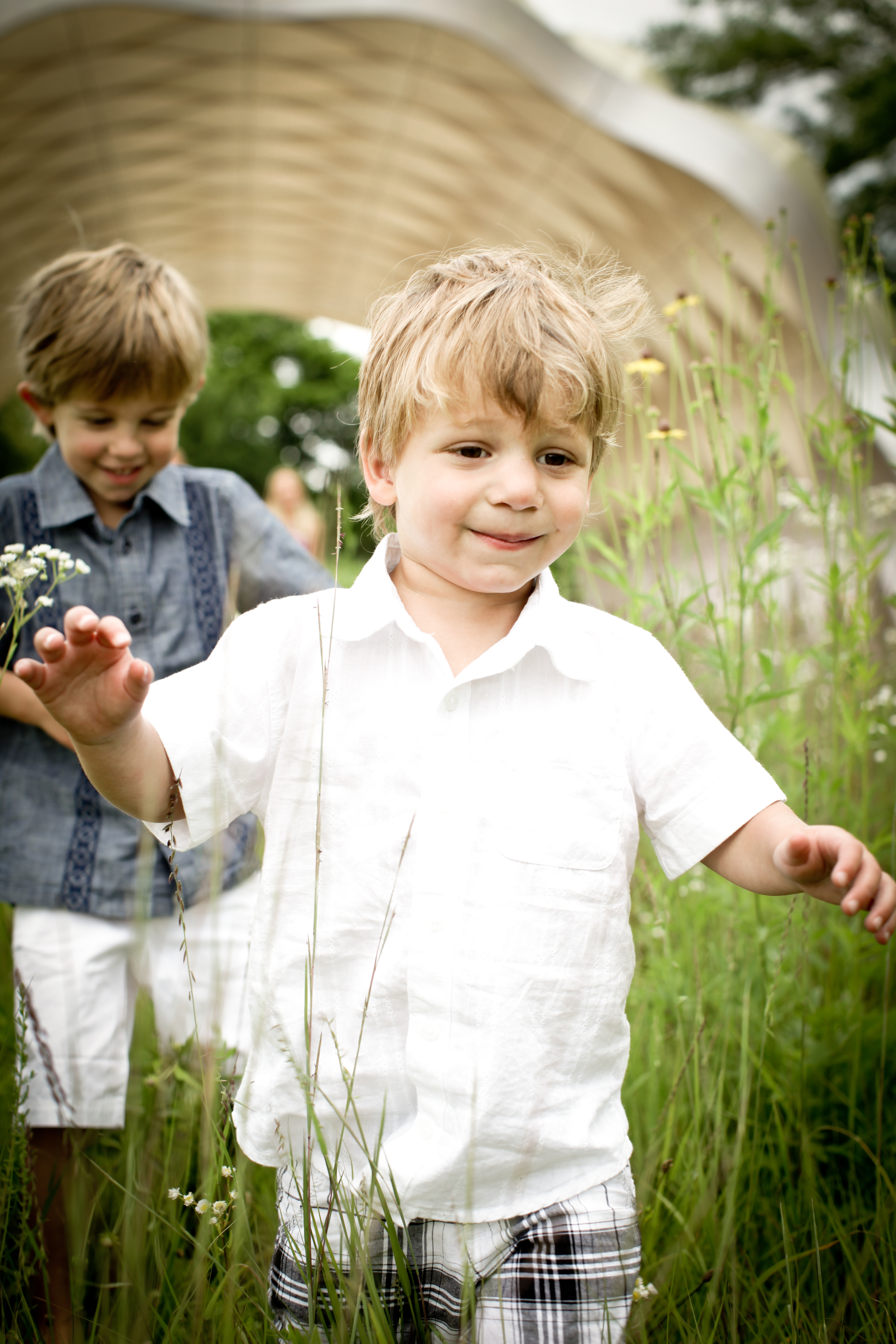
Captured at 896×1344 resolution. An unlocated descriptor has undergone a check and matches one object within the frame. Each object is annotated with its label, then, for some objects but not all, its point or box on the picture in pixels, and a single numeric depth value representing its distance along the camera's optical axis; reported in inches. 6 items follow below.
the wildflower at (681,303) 37.7
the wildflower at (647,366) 34.7
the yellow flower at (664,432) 36.0
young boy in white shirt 26.4
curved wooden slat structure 150.0
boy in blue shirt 34.5
